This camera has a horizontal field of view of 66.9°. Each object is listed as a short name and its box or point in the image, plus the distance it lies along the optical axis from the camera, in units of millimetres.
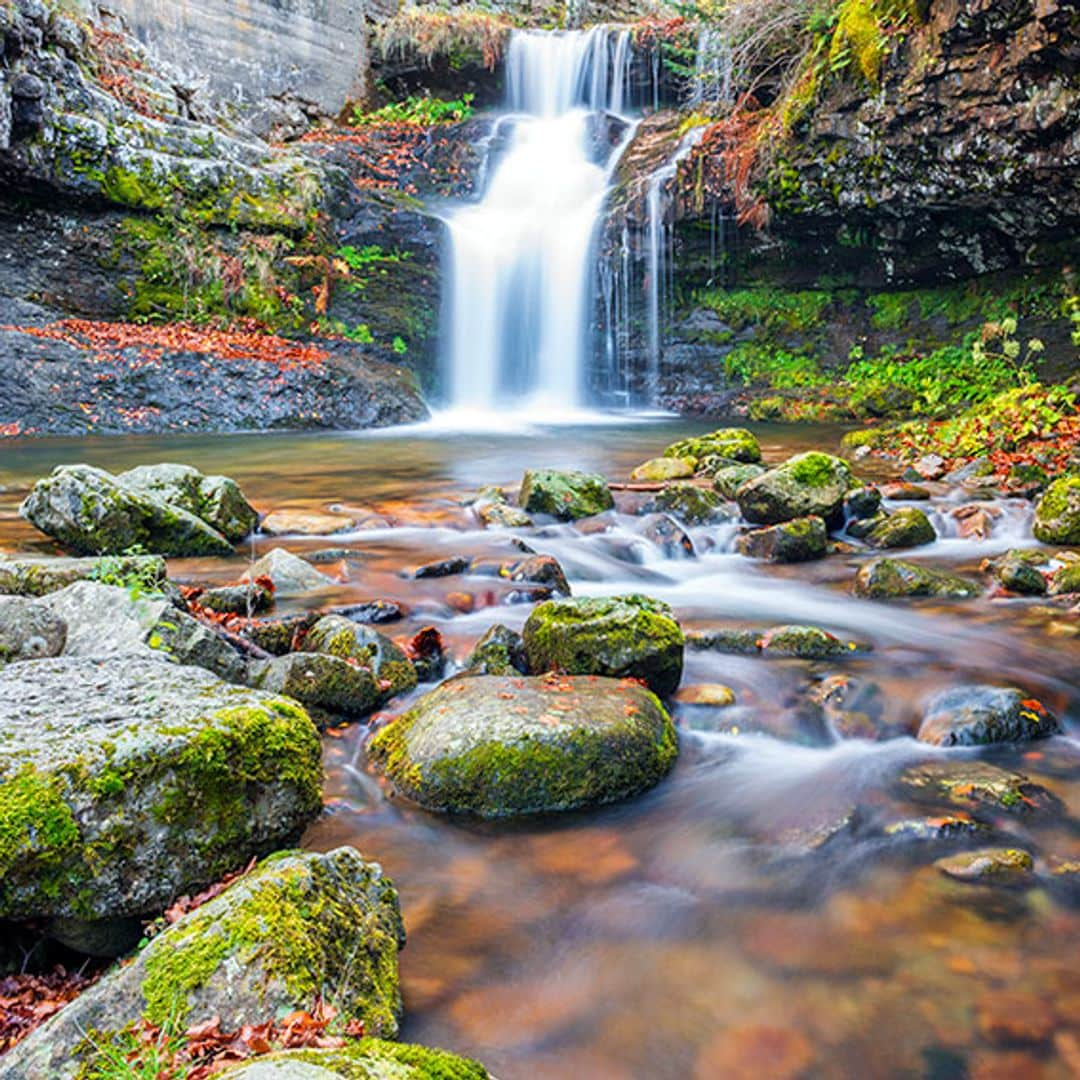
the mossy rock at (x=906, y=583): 5148
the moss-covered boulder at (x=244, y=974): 1495
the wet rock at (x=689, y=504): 6953
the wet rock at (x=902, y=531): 6395
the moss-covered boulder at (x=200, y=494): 5859
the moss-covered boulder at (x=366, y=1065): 1147
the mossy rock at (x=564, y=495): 7047
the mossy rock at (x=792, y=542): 6031
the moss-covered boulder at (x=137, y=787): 1841
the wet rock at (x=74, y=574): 3893
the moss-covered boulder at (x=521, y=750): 2834
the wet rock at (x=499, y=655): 3768
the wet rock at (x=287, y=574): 4859
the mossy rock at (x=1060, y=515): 6129
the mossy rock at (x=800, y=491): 6527
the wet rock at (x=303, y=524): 6473
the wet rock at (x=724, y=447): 9094
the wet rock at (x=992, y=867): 2447
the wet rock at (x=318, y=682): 3355
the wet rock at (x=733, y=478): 7516
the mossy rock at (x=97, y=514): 5117
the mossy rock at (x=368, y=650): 3654
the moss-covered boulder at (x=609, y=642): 3600
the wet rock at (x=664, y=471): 8648
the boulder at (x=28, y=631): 2967
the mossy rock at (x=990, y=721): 3322
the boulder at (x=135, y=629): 3045
